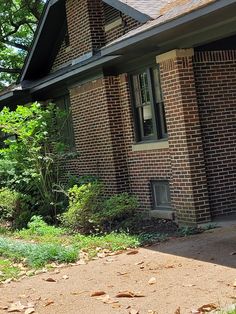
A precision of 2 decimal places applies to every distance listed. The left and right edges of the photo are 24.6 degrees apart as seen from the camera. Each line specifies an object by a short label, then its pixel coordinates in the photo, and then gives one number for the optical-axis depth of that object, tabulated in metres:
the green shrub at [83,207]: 10.36
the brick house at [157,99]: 9.34
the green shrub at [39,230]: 10.73
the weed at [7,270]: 7.43
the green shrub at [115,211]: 10.18
